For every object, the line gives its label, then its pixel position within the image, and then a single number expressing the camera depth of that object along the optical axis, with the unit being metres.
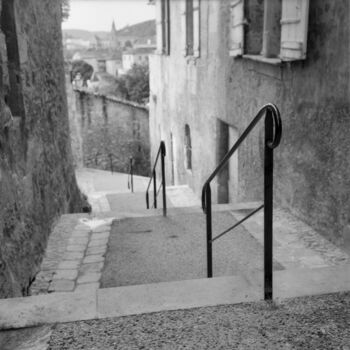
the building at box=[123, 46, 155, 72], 72.31
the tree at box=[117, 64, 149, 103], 38.29
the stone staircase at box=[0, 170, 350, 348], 2.35
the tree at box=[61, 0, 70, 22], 15.31
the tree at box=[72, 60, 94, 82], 61.62
